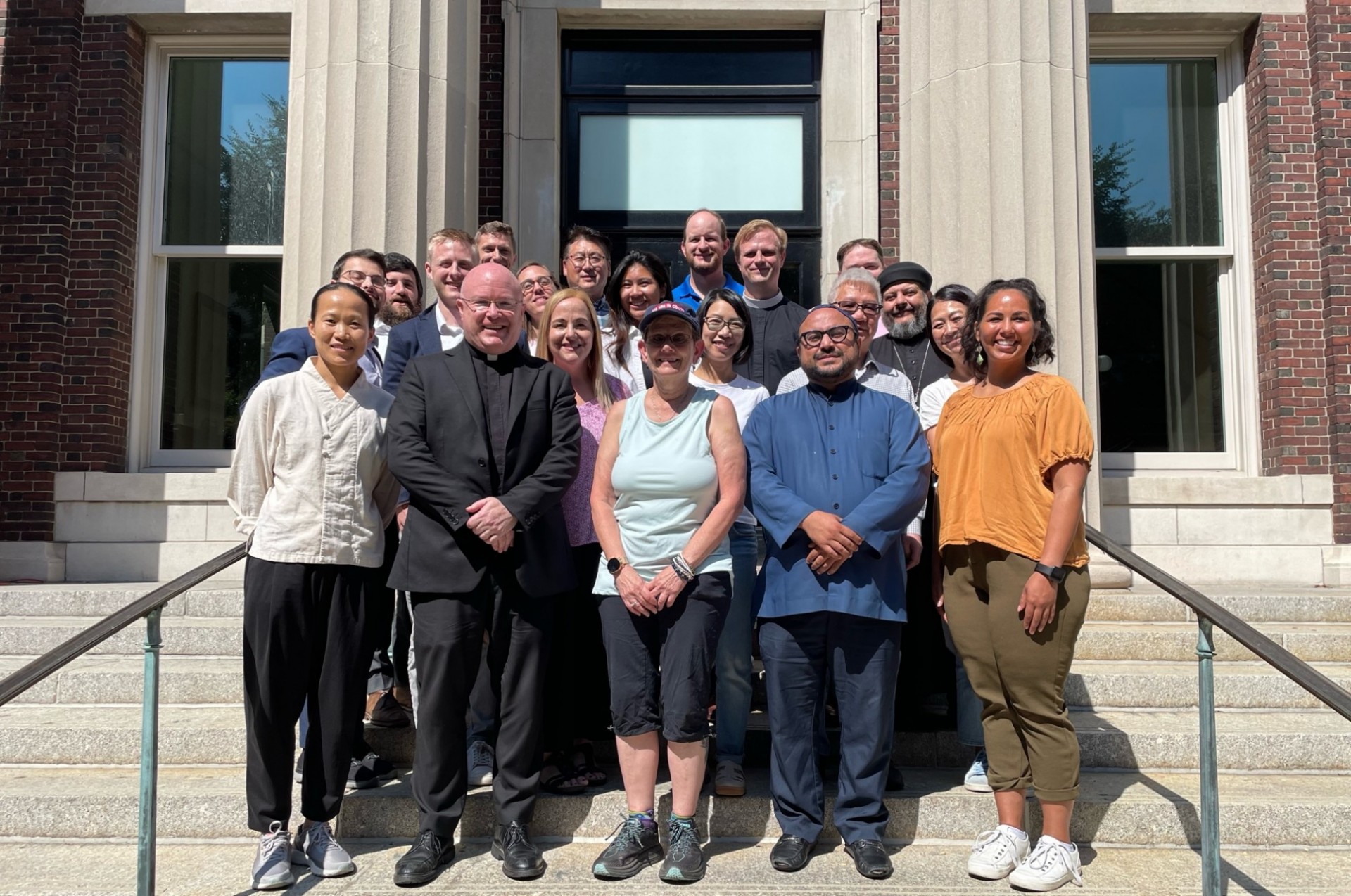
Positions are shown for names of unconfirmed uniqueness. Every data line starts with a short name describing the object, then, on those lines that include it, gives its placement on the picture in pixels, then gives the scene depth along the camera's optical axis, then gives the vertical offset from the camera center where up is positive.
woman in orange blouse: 3.63 -0.25
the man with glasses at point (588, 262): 5.05 +1.10
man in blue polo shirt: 5.30 +1.19
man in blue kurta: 3.77 -0.32
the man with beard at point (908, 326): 4.84 +0.77
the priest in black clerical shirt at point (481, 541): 3.71 -0.16
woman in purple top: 4.16 -0.48
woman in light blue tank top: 3.72 -0.28
